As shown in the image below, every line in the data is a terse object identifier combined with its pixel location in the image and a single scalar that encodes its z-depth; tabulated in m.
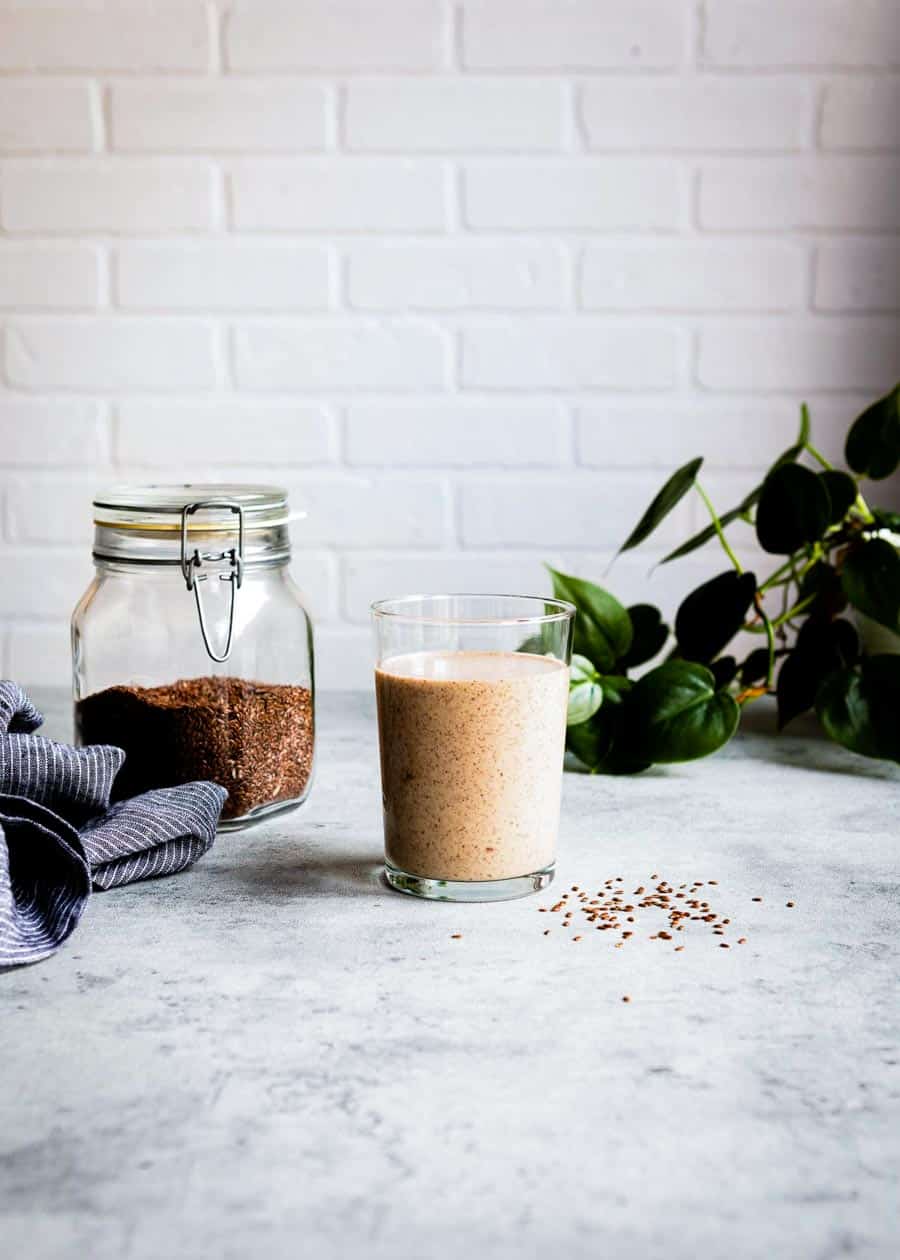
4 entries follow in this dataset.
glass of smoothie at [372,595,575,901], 0.83
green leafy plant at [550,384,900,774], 1.15
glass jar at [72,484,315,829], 0.98
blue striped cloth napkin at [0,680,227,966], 0.78
